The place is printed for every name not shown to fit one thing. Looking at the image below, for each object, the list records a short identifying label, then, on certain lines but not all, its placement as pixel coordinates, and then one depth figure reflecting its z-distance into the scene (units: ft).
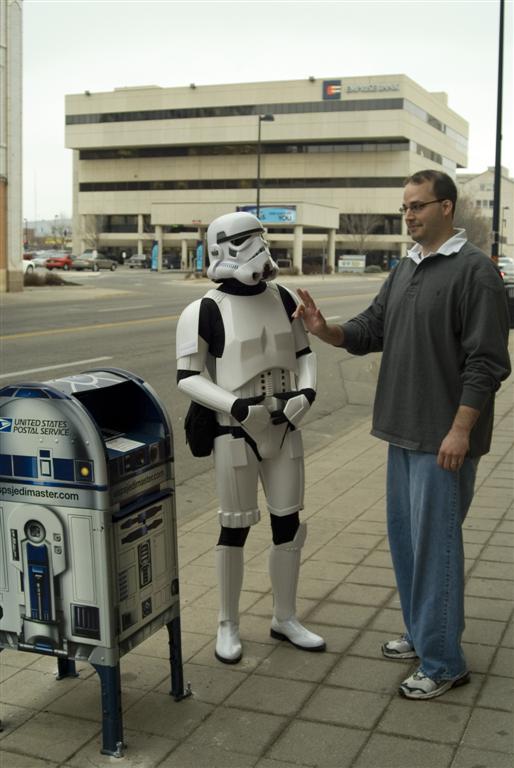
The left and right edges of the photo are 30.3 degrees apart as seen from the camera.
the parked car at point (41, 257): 210.04
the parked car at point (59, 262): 211.61
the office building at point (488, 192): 407.25
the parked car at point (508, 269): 120.10
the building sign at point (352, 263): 270.87
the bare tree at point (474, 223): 202.28
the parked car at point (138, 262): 274.57
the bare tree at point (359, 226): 307.78
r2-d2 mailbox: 10.73
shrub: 138.10
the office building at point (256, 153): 309.01
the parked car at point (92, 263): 222.24
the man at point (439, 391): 11.99
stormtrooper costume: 13.12
